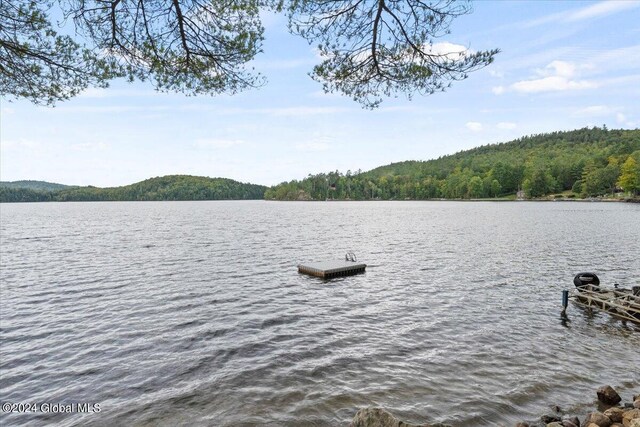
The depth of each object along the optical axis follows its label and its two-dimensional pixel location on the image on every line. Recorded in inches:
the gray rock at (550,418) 437.3
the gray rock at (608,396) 476.7
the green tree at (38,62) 362.0
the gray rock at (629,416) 385.8
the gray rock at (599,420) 400.2
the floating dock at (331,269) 1284.4
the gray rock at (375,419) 324.2
